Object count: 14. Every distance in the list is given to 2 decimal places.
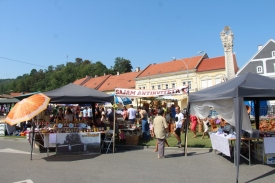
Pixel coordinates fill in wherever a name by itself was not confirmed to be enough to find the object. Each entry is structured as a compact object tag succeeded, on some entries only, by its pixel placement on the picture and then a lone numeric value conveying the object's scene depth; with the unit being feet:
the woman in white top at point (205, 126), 42.73
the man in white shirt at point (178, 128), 34.63
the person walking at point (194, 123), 44.10
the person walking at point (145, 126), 43.24
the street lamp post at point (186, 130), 31.45
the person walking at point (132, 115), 52.44
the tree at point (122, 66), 308.40
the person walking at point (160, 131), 28.86
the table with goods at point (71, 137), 31.07
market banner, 34.63
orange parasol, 26.68
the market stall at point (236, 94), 21.50
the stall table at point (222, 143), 25.52
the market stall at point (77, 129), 31.32
